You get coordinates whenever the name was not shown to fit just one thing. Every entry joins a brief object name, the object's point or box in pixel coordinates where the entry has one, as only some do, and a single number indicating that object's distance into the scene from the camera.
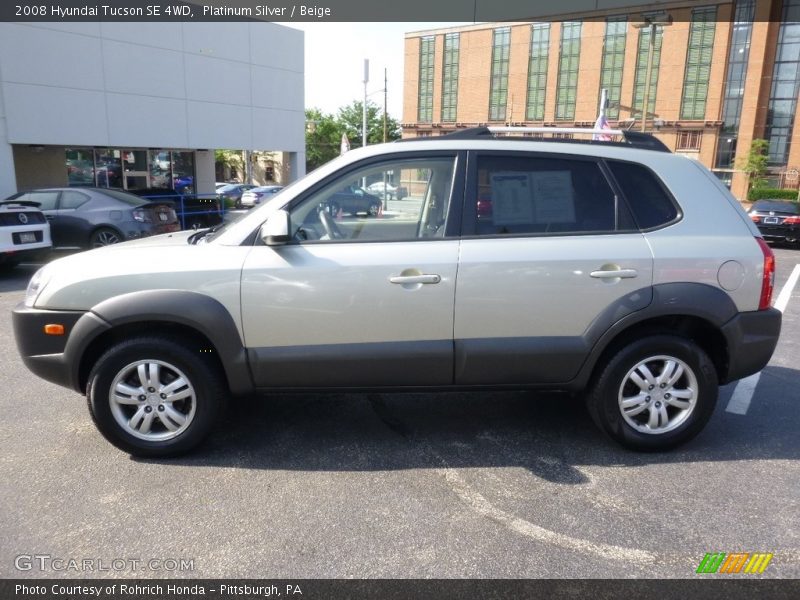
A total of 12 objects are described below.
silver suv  3.45
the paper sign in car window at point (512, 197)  3.61
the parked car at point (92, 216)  11.09
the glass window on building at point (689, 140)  47.81
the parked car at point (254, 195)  30.95
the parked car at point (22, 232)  9.43
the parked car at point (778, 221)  16.75
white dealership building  14.98
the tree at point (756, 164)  42.44
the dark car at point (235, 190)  32.75
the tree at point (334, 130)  67.06
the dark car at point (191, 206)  15.19
